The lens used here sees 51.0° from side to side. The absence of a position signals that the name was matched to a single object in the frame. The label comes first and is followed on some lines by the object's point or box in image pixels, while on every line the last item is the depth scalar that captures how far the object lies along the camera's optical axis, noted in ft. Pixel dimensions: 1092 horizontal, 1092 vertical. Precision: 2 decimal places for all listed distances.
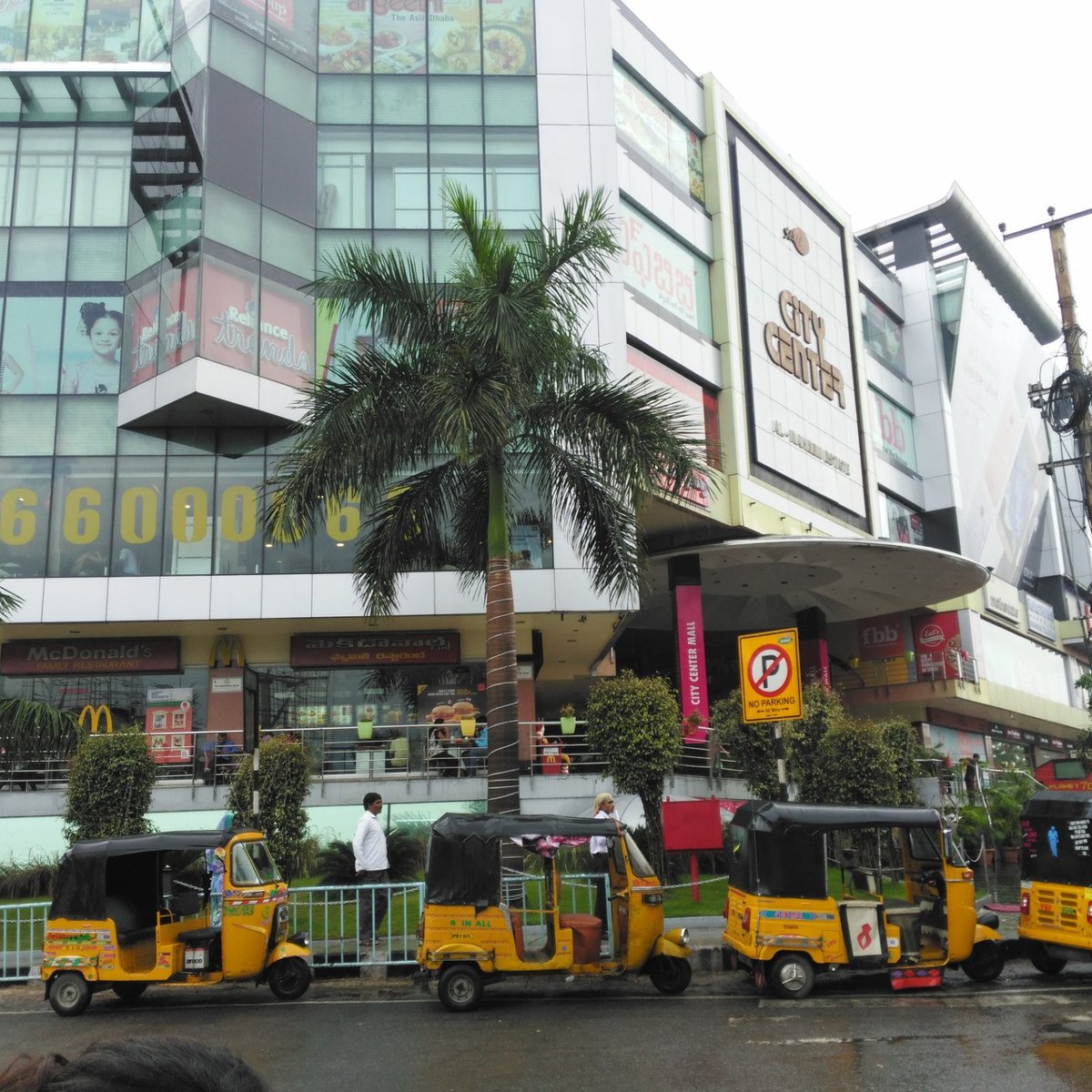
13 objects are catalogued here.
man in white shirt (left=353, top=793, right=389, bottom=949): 44.47
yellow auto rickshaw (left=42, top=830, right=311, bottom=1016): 37.58
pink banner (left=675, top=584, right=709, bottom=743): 108.06
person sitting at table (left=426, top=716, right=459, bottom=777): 77.05
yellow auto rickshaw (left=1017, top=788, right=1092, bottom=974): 38.11
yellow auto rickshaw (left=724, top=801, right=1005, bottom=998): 37.06
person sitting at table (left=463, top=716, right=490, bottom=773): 77.71
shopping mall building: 85.35
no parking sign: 41.68
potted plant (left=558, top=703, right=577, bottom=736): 78.33
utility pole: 57.98
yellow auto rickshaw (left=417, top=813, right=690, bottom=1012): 36.73
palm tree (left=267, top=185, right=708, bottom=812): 50.31
